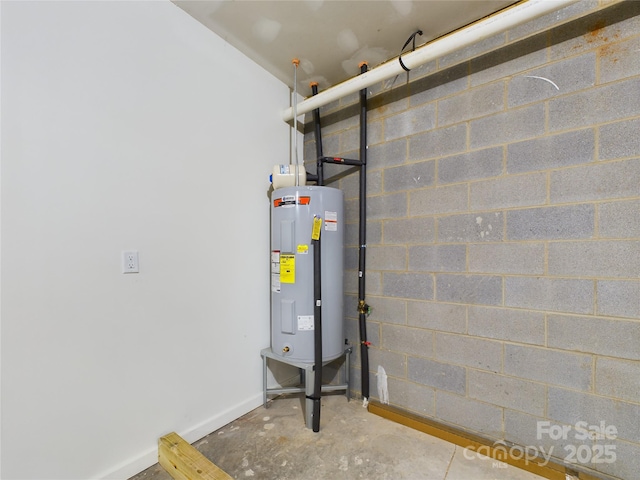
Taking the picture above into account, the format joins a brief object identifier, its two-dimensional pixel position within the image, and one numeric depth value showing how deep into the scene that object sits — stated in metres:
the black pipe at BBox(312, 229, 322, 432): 1.74
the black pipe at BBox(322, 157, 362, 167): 2.01
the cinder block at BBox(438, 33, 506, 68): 1.61
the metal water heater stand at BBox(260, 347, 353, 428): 1.78
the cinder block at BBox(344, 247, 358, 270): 2.18
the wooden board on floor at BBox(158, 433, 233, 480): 1.30
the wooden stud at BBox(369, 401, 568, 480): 1.41
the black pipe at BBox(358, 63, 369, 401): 2.04
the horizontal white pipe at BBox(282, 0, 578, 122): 1.28
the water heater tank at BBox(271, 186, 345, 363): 1.83
